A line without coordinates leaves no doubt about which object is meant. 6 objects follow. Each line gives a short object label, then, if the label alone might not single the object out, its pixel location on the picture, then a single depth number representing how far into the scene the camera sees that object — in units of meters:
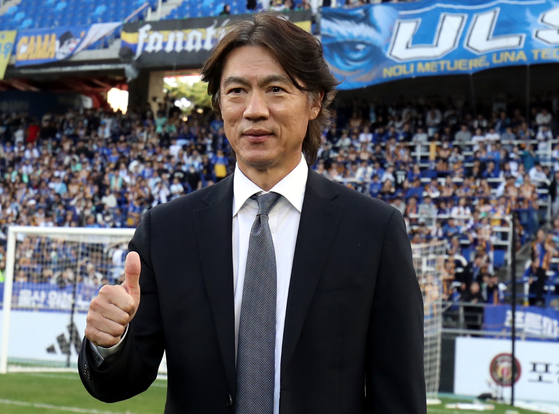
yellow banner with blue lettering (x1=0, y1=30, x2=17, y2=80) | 19.20
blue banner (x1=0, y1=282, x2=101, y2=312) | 9.71
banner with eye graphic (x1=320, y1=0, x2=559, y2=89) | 13.89
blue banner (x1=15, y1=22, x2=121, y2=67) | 18.44
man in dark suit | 1.77
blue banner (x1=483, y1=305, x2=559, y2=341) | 9.59
